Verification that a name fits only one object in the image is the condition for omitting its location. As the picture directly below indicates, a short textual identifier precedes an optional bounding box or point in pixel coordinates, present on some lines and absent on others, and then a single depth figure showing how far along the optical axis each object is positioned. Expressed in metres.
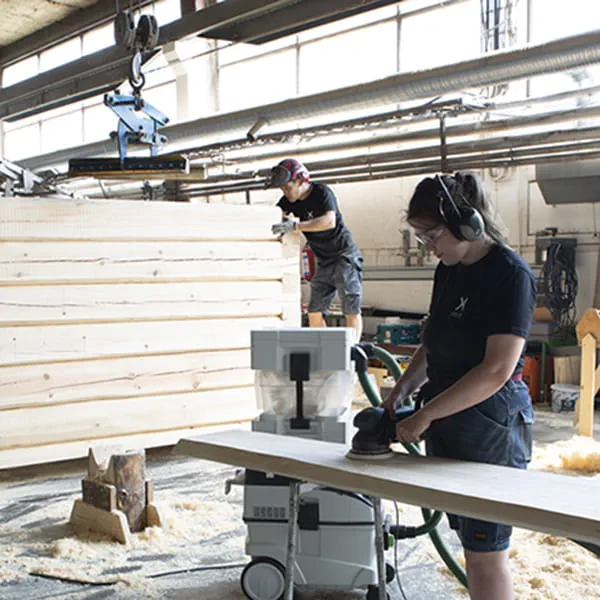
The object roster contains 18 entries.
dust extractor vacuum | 3.07
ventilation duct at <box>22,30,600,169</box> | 5.56
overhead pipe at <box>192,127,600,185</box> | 7.61
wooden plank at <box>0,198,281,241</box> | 4.91
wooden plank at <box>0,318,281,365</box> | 4.93
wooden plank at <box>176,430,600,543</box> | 1.80
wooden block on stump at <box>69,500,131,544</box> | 3.76
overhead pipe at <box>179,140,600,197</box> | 7.82
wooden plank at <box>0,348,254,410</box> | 4.95
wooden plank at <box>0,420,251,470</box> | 4.95
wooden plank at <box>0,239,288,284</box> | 4.93
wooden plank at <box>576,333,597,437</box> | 6.00
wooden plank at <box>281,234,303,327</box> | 5.84
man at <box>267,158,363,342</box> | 5.73
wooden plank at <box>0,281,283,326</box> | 4.94
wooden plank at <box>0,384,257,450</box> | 4.96
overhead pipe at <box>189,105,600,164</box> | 7.41
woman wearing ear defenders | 2.24
